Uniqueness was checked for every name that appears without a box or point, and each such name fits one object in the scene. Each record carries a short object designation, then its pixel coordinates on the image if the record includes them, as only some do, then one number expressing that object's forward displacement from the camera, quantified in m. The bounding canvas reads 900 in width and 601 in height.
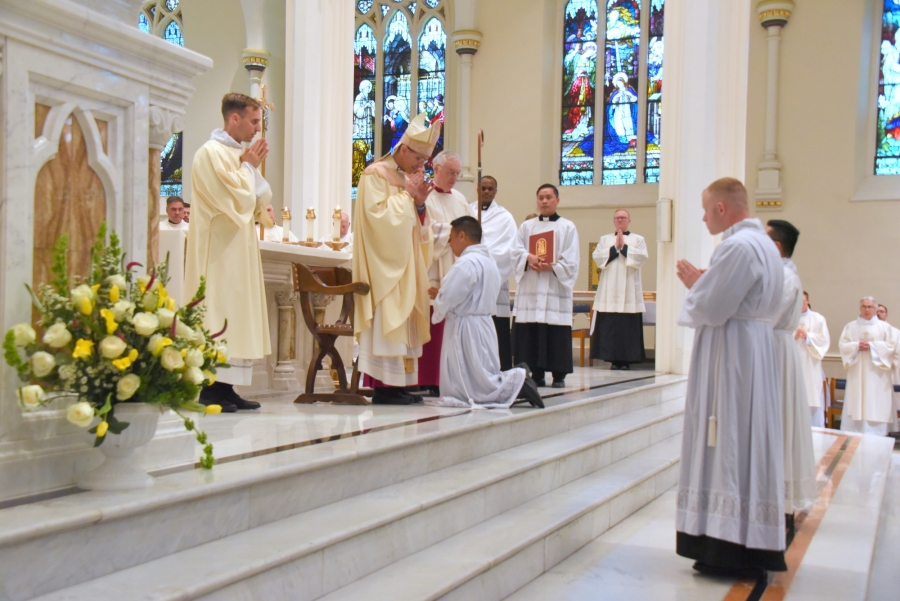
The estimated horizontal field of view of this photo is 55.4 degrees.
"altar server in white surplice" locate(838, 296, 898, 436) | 11.55
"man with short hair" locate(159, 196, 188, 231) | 7.34
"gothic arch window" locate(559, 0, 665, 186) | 13.88
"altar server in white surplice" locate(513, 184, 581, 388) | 7.63
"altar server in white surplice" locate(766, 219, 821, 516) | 4.37
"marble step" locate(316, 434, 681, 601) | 3.10
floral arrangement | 2.53
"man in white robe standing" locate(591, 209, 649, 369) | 10.08
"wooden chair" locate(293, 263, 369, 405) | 5.39
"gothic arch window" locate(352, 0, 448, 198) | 14.98
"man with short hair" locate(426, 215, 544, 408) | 5.48
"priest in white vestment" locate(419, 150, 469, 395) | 6.19
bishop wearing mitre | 5.43
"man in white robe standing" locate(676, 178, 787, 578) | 3.61
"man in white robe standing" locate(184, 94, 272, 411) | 4.78
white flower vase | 2.67
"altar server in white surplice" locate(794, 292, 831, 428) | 11.65
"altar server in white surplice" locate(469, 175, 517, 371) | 6.96
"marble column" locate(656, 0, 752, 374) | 9.16
